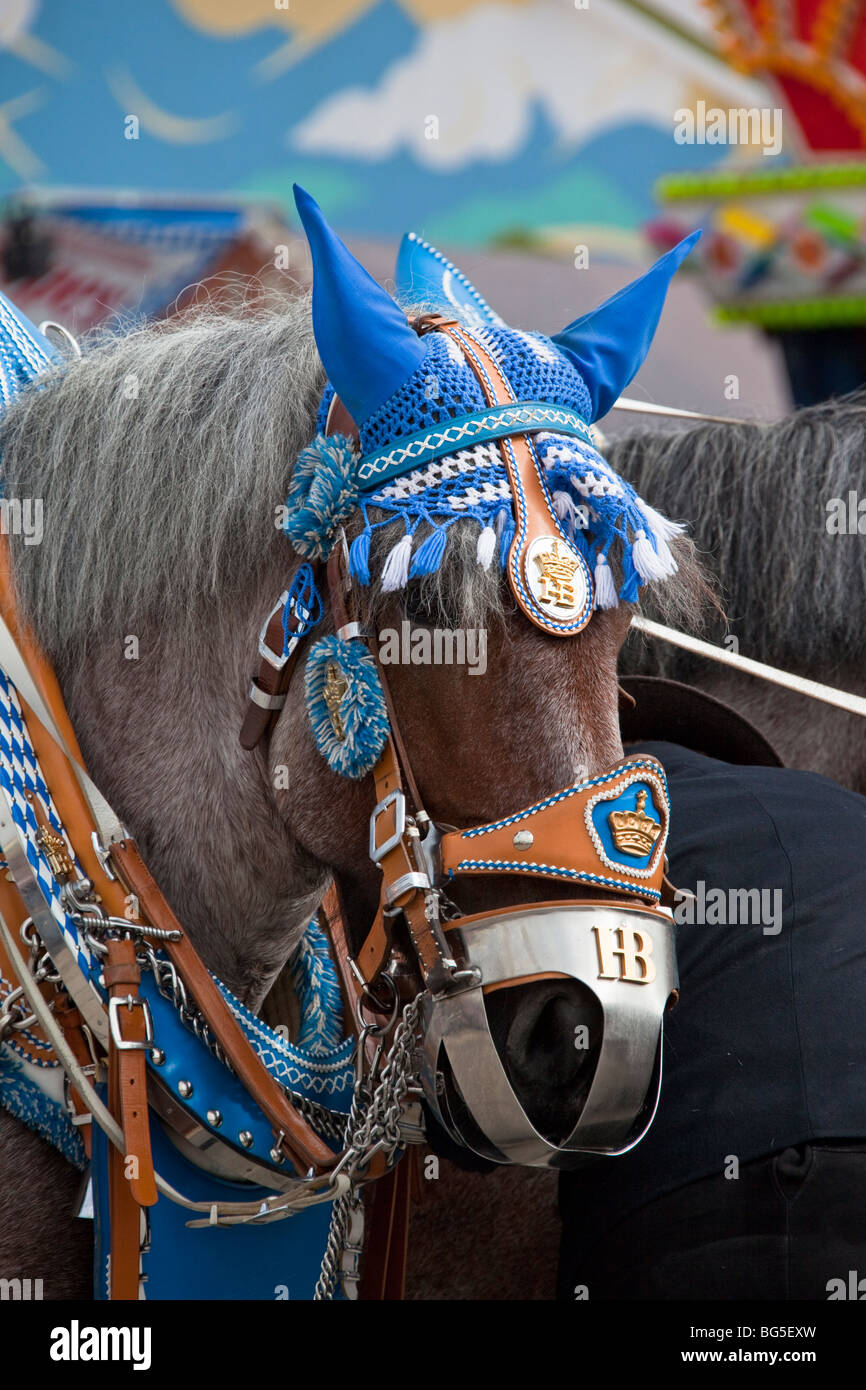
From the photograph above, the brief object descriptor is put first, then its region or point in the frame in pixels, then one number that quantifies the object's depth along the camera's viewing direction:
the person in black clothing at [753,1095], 3.49
